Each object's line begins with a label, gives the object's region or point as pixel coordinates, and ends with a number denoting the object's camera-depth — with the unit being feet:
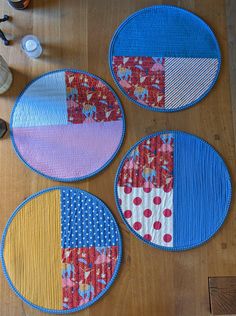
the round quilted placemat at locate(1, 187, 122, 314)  3.45
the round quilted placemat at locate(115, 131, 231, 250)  3.56
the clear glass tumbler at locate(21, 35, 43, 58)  3.69
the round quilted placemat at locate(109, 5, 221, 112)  3.74
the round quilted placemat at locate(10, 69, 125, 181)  3.61
